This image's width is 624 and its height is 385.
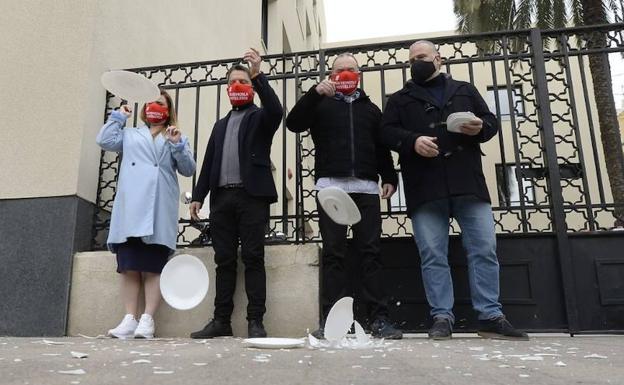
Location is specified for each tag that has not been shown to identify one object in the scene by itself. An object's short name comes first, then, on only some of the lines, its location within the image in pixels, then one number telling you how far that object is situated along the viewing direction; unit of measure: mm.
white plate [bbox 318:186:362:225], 3191
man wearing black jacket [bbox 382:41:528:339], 3434
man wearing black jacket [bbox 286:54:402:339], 3492
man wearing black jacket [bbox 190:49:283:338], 3600
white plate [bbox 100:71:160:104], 3975
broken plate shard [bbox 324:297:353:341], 2805
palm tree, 7586
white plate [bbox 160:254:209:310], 3674
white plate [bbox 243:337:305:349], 2635
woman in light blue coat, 3732
